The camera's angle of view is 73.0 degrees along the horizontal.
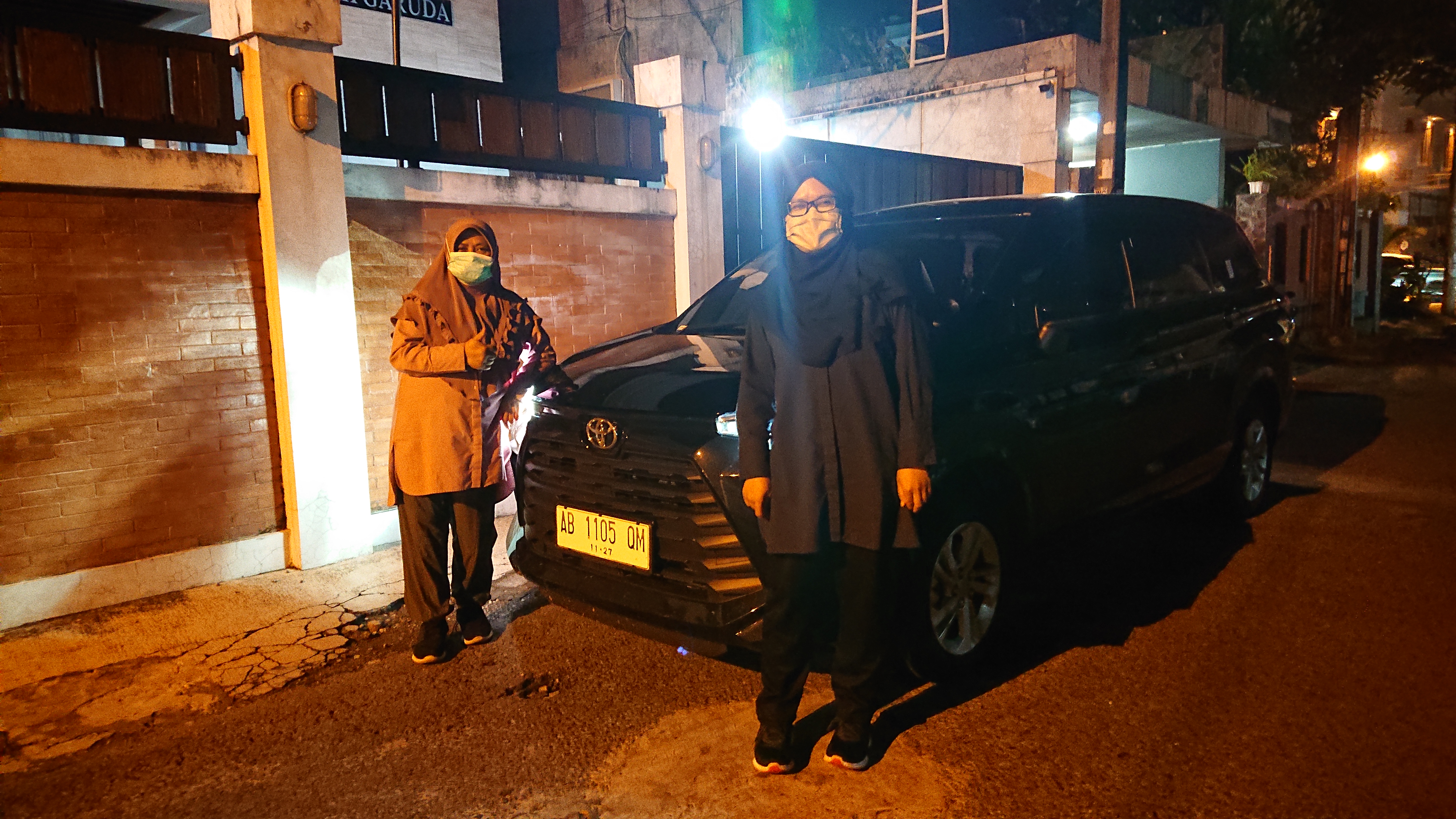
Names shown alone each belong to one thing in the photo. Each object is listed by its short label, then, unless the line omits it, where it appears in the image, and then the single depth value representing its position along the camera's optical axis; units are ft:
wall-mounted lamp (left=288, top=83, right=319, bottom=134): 17.30
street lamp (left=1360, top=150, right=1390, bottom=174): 97.04
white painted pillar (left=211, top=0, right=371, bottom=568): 17.13
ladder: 47.67
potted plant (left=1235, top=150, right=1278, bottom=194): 60.95
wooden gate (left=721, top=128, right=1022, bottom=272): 26.37
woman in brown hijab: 12.94
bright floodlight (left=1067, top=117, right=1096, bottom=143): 47.44
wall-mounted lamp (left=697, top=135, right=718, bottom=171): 24.90
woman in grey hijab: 9.65
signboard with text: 34.45
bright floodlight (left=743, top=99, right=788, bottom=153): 44.14
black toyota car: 10.97
